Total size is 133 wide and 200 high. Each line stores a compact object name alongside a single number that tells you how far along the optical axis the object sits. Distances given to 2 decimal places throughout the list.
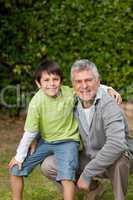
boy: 4.57
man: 4.27
